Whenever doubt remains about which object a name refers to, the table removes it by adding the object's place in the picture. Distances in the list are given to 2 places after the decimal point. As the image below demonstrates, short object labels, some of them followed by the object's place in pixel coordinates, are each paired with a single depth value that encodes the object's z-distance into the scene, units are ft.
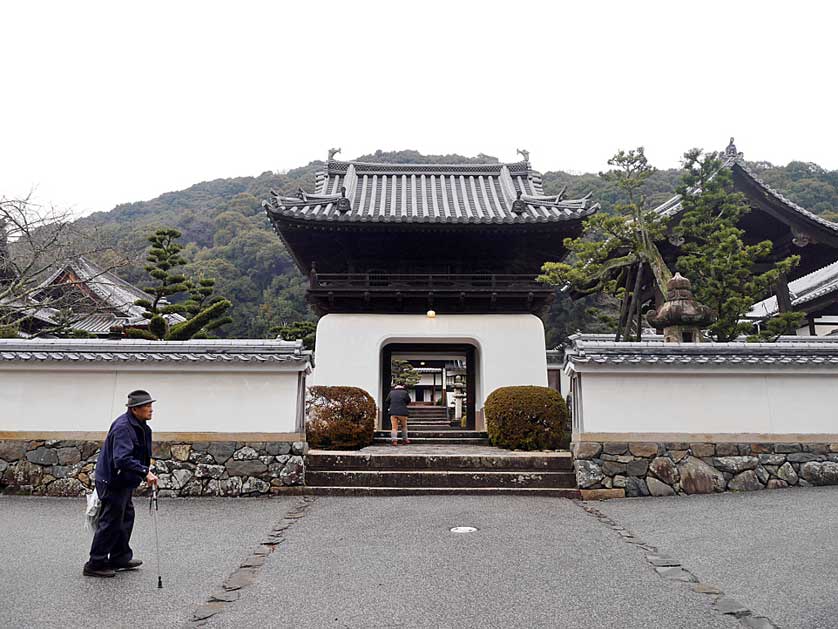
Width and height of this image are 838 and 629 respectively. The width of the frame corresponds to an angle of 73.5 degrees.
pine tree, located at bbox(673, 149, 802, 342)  30.91
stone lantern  28.52
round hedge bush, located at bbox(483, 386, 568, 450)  29.60
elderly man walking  13.87
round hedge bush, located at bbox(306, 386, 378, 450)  29.14
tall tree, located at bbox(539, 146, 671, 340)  32.91
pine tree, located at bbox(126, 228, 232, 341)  45.21
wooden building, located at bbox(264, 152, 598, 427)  40.30
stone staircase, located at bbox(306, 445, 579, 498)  24.41
